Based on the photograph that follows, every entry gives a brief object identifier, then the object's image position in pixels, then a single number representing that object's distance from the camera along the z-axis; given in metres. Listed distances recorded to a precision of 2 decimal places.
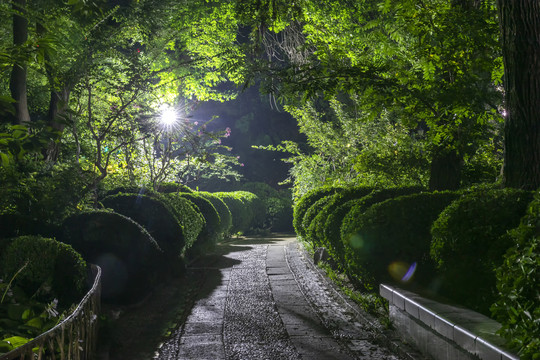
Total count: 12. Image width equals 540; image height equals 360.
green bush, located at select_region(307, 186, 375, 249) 9.10
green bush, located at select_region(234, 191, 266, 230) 24.55
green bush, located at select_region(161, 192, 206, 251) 10.05
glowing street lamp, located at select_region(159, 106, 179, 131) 11.59
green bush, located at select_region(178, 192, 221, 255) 13.85
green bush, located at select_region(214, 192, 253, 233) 20.81
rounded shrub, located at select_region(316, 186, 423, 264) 7.59
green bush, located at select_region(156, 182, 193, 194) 14.53
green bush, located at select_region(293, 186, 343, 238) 12.99
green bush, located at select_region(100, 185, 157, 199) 10.27
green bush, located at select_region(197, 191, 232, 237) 16.94
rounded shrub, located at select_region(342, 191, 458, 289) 5.73
